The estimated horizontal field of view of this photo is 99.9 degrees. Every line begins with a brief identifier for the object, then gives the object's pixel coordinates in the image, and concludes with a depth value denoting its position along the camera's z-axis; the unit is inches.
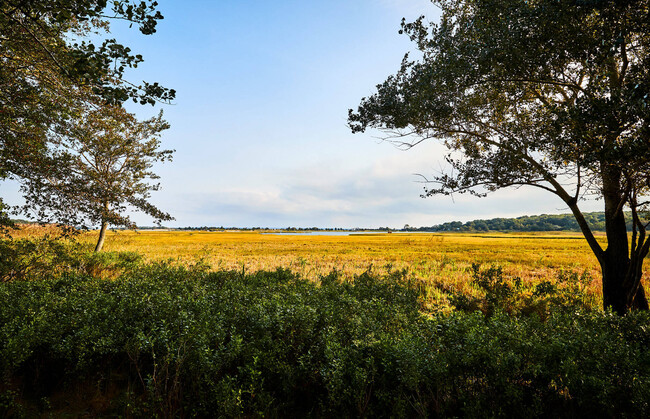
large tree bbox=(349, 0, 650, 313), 211.2
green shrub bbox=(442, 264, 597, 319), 405.1
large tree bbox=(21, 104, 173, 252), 390.6
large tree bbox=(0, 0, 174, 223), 246.1
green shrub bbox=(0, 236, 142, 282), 401.7
